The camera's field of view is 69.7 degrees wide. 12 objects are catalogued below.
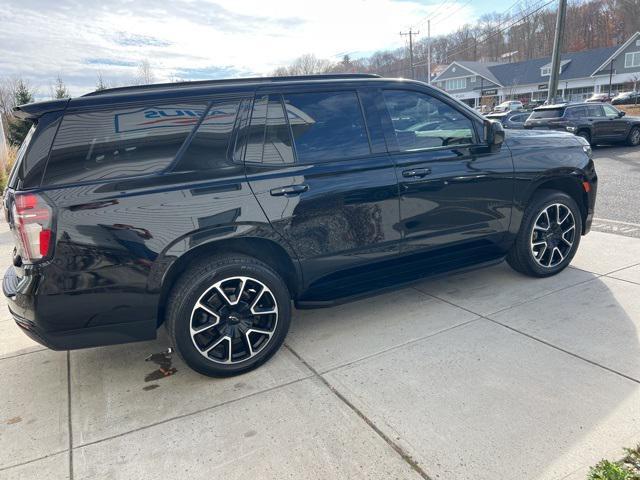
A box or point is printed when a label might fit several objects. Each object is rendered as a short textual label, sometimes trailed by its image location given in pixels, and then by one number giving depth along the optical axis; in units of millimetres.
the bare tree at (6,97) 32281
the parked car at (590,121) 15188
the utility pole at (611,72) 51200
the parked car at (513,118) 18500
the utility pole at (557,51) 16828
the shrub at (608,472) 2008
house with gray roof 54844
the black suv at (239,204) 2643
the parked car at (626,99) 43750
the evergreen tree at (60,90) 28384
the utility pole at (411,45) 54212
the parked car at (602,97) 45609
